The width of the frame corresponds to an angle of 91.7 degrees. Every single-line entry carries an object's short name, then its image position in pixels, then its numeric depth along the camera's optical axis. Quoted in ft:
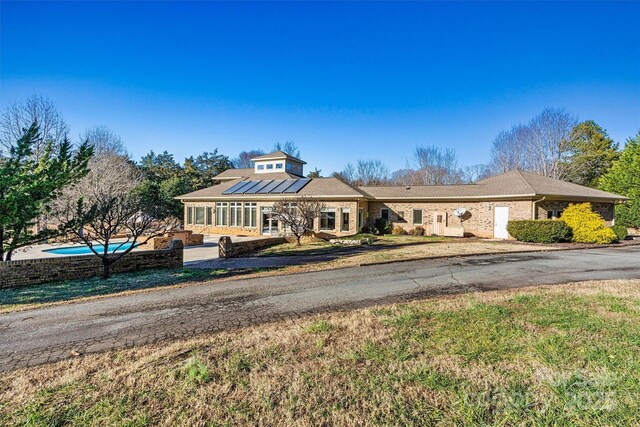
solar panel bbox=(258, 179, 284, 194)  80.62
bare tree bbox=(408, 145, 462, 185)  151.53
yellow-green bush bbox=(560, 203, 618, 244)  54.70
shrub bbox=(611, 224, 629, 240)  60.23
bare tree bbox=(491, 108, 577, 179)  107.76
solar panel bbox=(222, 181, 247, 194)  84.25
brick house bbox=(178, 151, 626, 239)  65.26
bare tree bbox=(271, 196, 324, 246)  59.01
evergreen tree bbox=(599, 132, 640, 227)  83.25
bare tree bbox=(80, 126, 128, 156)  87.76
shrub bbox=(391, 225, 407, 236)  75.92
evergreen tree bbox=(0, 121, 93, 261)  26.66
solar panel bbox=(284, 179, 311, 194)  78.11
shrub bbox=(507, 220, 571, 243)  54.60
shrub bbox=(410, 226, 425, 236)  74.95
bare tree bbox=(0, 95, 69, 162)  66.59
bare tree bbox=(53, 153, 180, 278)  32.09
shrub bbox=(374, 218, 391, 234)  76.69
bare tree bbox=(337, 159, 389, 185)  168.45
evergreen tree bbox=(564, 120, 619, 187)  107.55
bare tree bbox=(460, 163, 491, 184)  150.20
